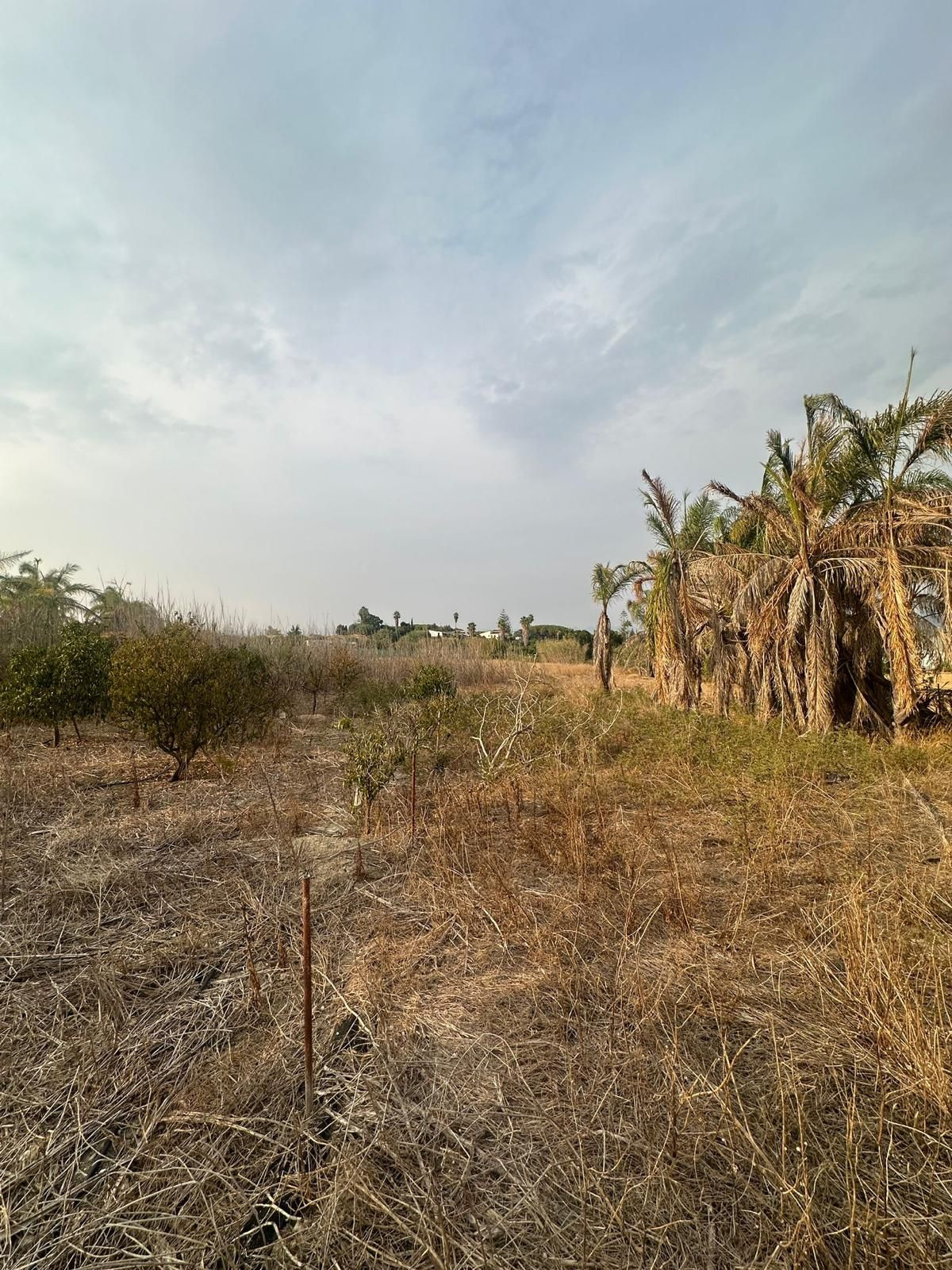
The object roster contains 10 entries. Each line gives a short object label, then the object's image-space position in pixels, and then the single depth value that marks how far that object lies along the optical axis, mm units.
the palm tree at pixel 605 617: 16203
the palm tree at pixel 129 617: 13430
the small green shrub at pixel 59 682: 7641
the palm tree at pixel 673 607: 11945
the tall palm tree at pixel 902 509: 8094
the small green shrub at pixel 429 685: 12828
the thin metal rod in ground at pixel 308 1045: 1959
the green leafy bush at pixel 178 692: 6707
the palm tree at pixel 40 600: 12180
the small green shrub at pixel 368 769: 5227
